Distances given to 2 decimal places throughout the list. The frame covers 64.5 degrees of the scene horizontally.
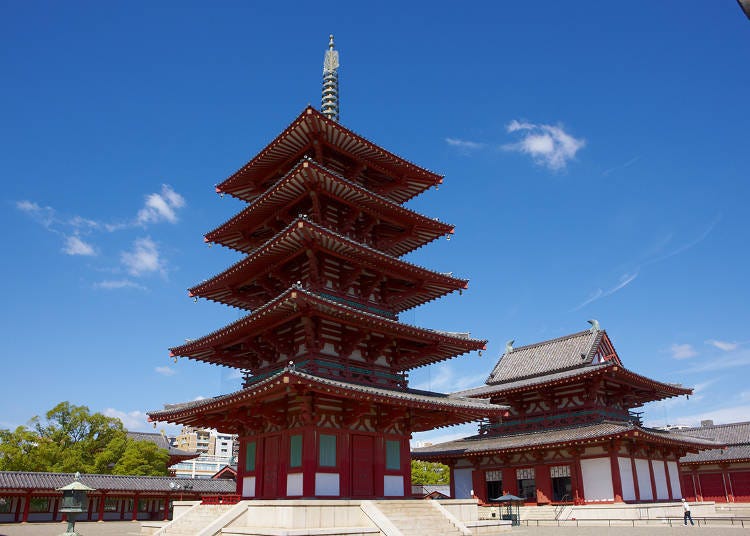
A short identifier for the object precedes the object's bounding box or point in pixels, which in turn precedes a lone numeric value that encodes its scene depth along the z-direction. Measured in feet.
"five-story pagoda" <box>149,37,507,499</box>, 88.43
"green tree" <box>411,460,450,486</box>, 266.57
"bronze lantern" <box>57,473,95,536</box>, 81.51
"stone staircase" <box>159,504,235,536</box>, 90.58
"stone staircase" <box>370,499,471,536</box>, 82.64
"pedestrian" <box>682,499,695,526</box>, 125.12
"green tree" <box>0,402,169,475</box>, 192.03
